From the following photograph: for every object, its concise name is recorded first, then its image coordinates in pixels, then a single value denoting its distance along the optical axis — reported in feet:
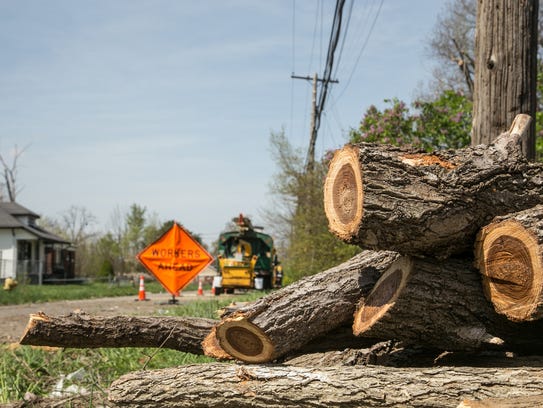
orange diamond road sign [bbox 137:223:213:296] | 42.42
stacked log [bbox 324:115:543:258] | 12.60
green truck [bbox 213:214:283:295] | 80.28
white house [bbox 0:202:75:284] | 134.21
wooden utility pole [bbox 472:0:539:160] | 18.57
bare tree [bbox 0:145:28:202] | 179.10
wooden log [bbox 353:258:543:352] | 13.03
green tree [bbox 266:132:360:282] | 50.01
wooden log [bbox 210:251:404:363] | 13.87
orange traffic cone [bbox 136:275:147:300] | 69.05
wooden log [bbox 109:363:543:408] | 12.06
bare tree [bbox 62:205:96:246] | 216.95
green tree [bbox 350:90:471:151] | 44.65
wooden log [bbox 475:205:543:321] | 12.07
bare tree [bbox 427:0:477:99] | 102.12
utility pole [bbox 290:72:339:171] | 70.02
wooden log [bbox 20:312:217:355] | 15.72
